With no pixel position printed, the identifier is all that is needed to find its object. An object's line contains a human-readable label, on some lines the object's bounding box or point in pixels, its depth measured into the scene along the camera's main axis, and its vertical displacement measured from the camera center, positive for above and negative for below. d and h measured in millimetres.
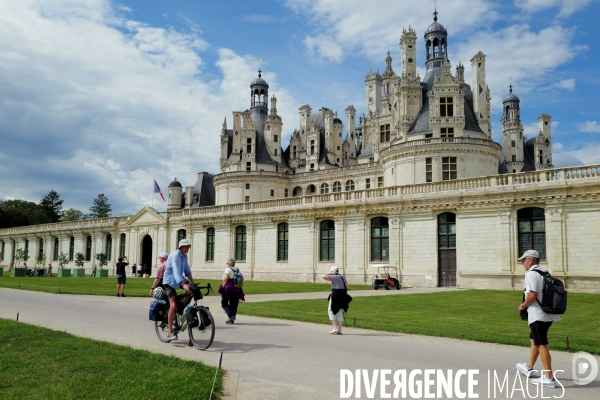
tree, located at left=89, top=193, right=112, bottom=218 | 143750 +11100
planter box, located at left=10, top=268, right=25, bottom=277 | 50969 -2650
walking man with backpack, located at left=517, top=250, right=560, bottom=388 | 7941 -1112
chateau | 30422 +3373
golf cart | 32438 -1940
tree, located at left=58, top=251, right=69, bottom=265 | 64188 -1627
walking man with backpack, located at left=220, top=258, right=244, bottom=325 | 15242 -1353
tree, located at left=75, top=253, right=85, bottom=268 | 63069 -1591
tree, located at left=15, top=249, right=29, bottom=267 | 72194 -1445
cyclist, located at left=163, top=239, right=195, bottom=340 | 10977 -584
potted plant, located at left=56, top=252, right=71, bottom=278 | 53406 -2410
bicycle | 10523 -1690
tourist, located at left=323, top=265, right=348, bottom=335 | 13055 -1370
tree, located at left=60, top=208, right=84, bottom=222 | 130475 +8502
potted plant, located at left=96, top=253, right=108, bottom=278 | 61875 -1538
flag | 59906 +7072
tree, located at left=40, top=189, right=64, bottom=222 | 127625 +10431
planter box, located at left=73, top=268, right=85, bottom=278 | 55019 -2920
